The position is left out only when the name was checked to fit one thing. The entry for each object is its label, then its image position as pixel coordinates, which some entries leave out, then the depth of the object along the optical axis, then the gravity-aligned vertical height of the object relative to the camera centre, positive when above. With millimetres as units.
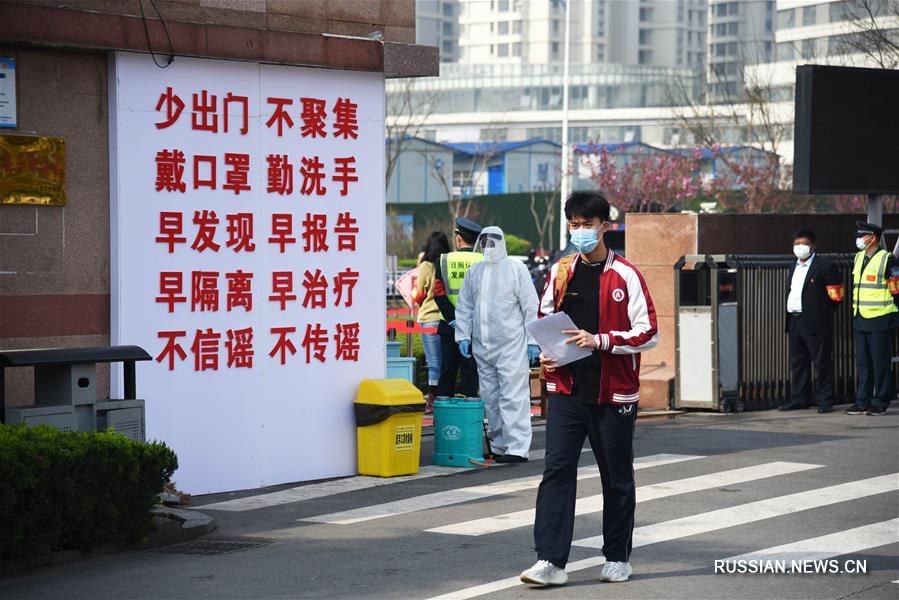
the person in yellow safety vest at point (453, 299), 14367 -546
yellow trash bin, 11953 -1525
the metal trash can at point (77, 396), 9070 -989
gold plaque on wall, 10094 +531
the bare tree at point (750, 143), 49500 +3931
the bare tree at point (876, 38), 30734 +4730
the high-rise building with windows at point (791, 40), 75450 +14476
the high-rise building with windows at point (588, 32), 138500 +21279
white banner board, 10828 -92
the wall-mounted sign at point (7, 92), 10062 +1073
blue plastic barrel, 12516 -1620
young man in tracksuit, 7820 -801
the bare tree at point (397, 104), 59812 +7954
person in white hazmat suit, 12852 -821
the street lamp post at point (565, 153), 51894 +3531
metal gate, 16688 -980
